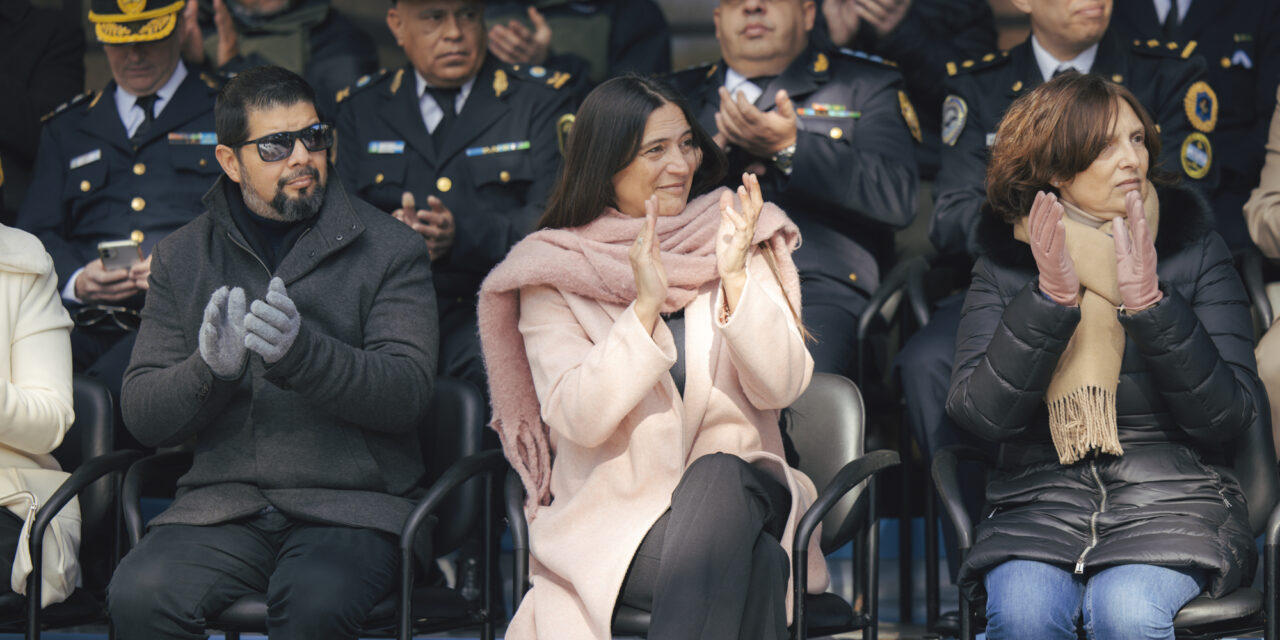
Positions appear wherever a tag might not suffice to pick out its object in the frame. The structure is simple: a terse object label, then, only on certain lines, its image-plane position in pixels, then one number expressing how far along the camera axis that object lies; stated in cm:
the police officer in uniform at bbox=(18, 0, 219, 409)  1034
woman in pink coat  673
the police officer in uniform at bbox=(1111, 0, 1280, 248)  1014
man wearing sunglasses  709
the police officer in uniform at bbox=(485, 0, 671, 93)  1190
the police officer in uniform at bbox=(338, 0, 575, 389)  1048
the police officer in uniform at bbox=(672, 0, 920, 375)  923
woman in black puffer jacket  674
